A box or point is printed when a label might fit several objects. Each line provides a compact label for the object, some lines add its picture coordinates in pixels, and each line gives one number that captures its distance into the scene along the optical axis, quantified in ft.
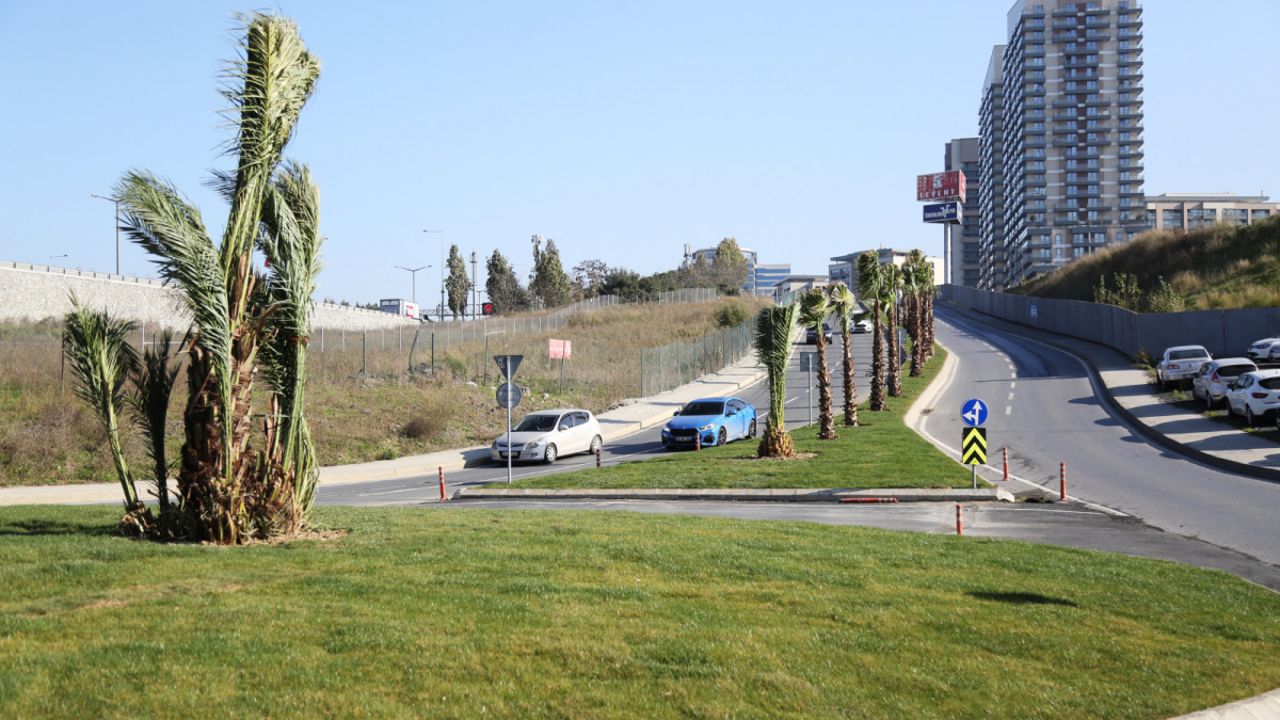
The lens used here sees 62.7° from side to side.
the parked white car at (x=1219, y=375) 113.39
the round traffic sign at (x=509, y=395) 81.82
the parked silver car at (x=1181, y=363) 132.87
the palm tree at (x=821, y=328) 101.30
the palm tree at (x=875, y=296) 133.28
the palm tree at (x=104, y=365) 36.40
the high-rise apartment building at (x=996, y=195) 625.00
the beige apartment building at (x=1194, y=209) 591.78
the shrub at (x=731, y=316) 287.30
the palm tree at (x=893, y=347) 146.67
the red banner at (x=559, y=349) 151.56
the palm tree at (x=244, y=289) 33.94
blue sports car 108.17
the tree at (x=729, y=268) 460.96
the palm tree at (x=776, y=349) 92.53
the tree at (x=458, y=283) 410.93
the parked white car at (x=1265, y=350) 138.31
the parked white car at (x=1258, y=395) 98.68
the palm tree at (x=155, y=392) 37.81
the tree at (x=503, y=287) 387.34
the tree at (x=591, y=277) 455.63
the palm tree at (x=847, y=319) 110.52
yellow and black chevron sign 69.97
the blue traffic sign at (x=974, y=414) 72.95
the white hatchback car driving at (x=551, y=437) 104.27
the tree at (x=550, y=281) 398.42
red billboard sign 606.96
